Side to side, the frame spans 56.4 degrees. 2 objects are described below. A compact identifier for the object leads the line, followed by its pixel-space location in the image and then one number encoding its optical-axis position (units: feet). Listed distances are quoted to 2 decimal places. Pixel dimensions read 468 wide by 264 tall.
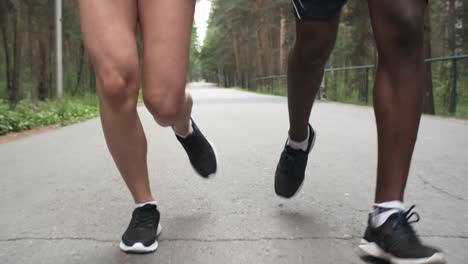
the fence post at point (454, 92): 28.35
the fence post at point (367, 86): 42.24
